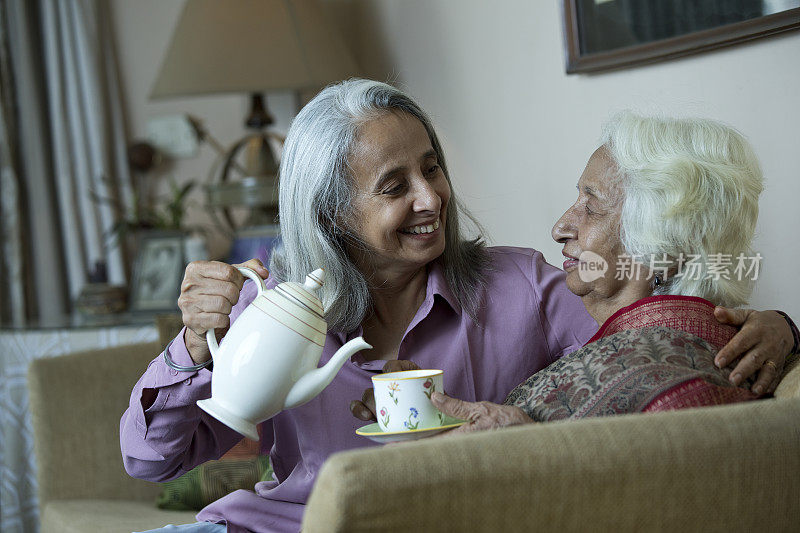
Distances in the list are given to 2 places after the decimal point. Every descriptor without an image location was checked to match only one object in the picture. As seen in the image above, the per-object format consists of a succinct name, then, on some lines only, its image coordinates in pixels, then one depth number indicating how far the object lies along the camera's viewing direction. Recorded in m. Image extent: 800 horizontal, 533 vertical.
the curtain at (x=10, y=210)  3.01
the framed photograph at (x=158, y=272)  2.70
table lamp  2.46
